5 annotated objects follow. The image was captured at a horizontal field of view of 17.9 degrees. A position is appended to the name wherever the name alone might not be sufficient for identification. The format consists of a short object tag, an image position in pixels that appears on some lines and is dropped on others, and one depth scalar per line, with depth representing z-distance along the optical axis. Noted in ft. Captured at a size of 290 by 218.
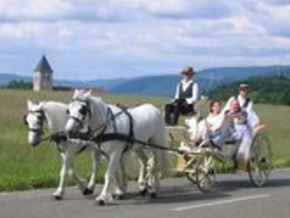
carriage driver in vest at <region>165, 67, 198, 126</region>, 57.72
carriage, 55.62
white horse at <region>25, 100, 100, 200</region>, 49.03
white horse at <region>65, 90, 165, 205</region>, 46.93
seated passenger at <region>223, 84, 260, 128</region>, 62.34
